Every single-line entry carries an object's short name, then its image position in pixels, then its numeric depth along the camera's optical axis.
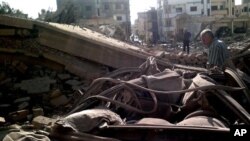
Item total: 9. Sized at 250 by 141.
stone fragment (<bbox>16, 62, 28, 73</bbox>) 6.53
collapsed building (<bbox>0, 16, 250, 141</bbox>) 2.08
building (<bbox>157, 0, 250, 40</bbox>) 31.53
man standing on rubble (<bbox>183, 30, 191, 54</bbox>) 11.83
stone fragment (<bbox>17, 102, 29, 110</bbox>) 5.55
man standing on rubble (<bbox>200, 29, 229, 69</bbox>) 3.89
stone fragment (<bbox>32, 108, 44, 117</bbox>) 5.09
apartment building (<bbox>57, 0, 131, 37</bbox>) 36.94
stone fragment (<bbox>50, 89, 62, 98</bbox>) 5.94
